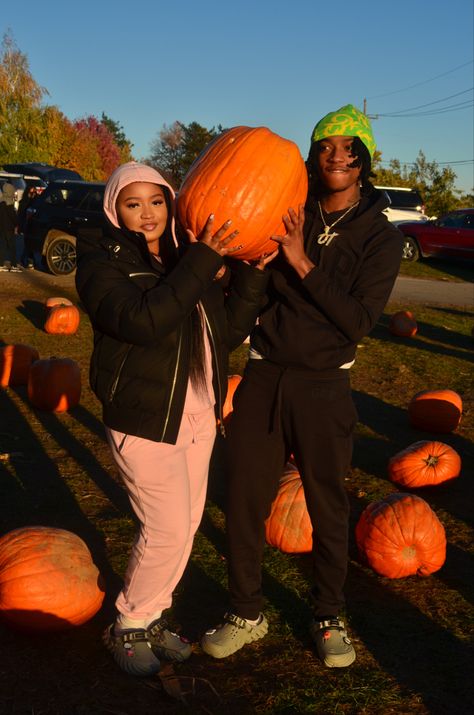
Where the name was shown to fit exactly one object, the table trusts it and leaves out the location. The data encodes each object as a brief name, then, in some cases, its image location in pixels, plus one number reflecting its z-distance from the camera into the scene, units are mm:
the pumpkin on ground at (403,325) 11070
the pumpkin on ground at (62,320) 9852
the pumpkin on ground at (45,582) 3205
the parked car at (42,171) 32188
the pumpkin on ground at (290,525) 4129
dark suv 15445
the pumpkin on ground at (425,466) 5133
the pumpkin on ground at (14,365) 7375
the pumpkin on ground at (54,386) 6570
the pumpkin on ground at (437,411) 6473
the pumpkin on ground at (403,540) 3930
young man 2906
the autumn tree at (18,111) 50000
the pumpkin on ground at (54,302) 10688
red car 22766
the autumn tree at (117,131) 94300
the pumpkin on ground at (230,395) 6133
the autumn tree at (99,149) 54500
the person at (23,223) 17172
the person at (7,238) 16875
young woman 2625
